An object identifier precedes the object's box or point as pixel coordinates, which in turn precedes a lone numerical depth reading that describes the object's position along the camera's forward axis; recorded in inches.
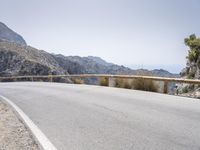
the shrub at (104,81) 402.3
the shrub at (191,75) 474.0
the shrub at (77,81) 507.1
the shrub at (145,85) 315.4
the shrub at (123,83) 345.9
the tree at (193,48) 534.3
